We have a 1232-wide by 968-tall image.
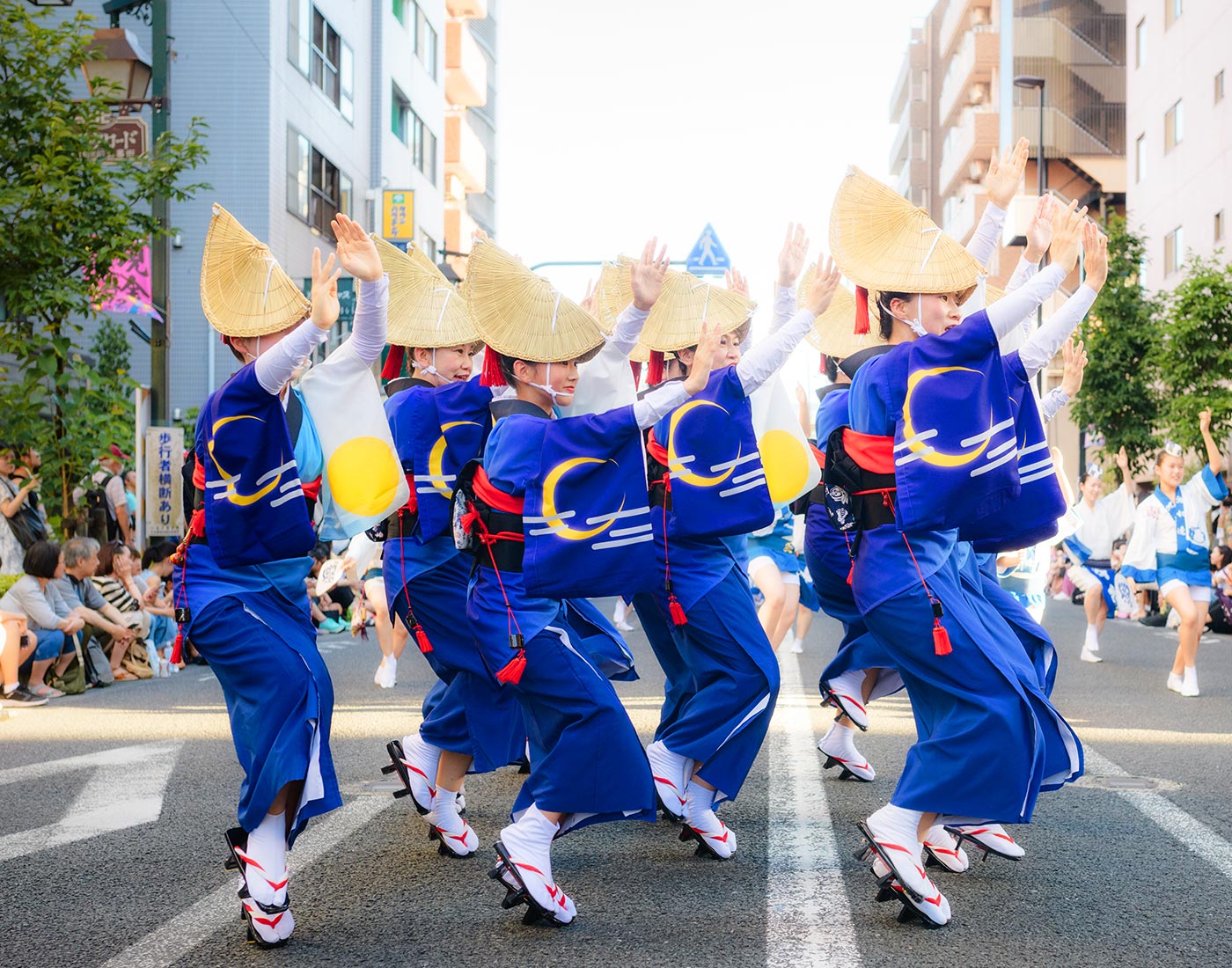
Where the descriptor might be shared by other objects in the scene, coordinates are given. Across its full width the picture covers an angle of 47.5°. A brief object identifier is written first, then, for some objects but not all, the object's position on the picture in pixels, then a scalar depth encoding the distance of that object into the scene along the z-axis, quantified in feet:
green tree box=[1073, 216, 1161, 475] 85.76
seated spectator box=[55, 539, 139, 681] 37.01
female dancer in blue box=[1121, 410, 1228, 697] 35.32
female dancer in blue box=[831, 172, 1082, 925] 14.38
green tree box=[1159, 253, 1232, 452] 70.95
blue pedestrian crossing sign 72.50
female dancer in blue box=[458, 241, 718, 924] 14.66
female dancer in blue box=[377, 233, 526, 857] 17.85
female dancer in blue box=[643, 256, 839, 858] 17.83
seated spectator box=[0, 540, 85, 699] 35.19
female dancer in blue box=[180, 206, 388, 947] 14.19
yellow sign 97.96
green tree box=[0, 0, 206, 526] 38.75
